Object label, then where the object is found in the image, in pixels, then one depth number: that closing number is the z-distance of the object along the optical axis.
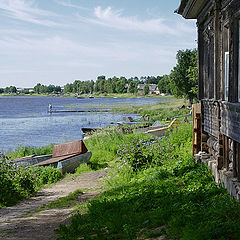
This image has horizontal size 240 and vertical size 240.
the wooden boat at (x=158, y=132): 27.02
